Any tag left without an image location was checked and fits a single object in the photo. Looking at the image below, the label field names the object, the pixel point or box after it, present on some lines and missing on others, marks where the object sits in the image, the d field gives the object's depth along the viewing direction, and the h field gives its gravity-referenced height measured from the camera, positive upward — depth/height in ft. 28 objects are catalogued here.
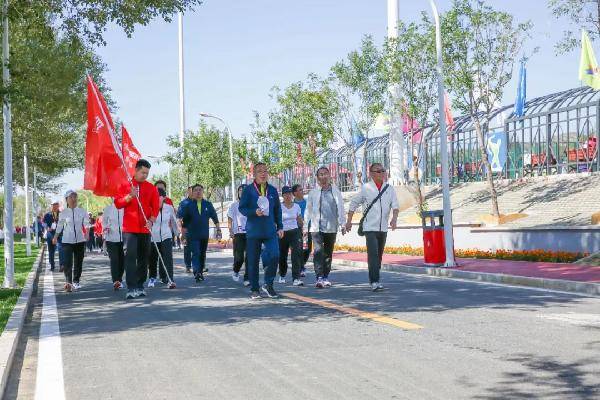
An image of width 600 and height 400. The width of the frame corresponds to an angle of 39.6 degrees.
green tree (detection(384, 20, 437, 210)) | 92.53 +17.62
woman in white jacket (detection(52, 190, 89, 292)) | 47.01 +0.18
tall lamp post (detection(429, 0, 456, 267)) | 55.06 +4.22
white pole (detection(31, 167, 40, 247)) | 152.23 +6.50
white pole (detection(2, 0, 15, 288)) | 50.21 +2.82
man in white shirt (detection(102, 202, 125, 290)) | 45.85 -0.23
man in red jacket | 38.91 +0.72
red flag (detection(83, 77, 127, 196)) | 40.75 +3.90
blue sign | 120.78 +10.85
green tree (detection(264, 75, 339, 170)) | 118.21 +15.78
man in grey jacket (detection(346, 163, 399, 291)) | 39.14 +0.60
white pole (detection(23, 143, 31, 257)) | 101.91 +6.33
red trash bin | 57.11 -1.23
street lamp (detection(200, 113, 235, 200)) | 149.43 +19.34
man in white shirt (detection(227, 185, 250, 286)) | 50.24 -0.46
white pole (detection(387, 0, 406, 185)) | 116.87 +12.29
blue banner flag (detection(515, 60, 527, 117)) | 116.16 +17.94
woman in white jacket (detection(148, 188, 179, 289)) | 46.91 -0.37
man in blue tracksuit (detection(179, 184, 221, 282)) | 52.54 +0.71
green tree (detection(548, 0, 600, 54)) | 60.95 +15.20
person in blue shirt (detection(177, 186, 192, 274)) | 53.06 -1.32
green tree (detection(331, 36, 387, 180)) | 102.83 +19.06
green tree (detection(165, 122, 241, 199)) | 179.01 +16.42
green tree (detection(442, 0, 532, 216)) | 85.51 +17.99
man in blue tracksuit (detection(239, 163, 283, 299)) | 36.76 +0.39
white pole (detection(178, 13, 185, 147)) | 192.75 +34.04
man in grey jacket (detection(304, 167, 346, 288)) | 43.06 +0.37
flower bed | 56.34 -2.33
